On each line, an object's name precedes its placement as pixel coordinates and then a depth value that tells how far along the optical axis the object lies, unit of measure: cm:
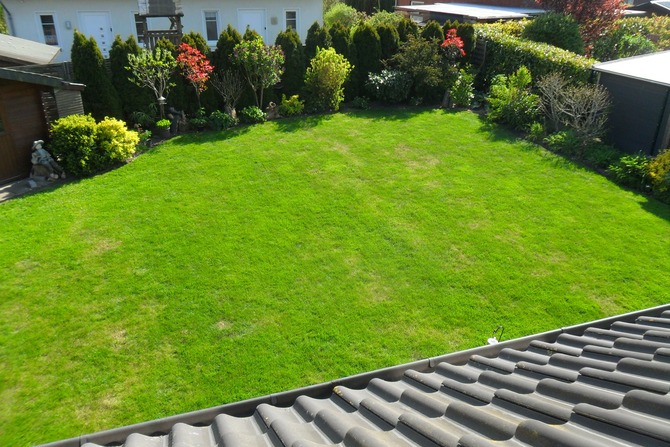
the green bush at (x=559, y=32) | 1900
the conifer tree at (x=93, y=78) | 1388
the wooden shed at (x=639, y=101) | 1277
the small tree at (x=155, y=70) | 1436
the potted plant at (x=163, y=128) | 1467
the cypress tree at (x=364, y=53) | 1797
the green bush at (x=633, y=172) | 1190
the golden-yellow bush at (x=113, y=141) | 1266
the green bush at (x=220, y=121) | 1548
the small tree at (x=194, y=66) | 1492
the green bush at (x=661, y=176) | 1127
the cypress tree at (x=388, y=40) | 1833
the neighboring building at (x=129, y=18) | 2184
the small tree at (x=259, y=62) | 1562
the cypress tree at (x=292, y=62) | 1688
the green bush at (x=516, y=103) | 1524
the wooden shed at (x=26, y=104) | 1193
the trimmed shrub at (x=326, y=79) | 1648
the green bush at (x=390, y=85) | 1766
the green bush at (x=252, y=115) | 1602
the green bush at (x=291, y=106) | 1662
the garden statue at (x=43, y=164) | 1205
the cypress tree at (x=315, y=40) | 1739
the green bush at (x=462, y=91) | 1764
